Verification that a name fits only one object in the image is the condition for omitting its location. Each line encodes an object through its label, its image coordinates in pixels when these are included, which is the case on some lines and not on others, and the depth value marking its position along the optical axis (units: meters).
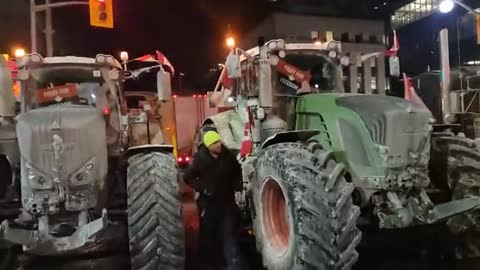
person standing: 7.20
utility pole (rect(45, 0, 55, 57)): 15.13
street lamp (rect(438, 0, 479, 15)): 12.24
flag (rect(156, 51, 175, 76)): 9.45
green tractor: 5.41
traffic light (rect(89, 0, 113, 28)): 14.65
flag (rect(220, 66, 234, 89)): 8.68
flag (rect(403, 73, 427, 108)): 9.99
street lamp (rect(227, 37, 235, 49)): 8.39
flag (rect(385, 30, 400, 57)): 8.17
